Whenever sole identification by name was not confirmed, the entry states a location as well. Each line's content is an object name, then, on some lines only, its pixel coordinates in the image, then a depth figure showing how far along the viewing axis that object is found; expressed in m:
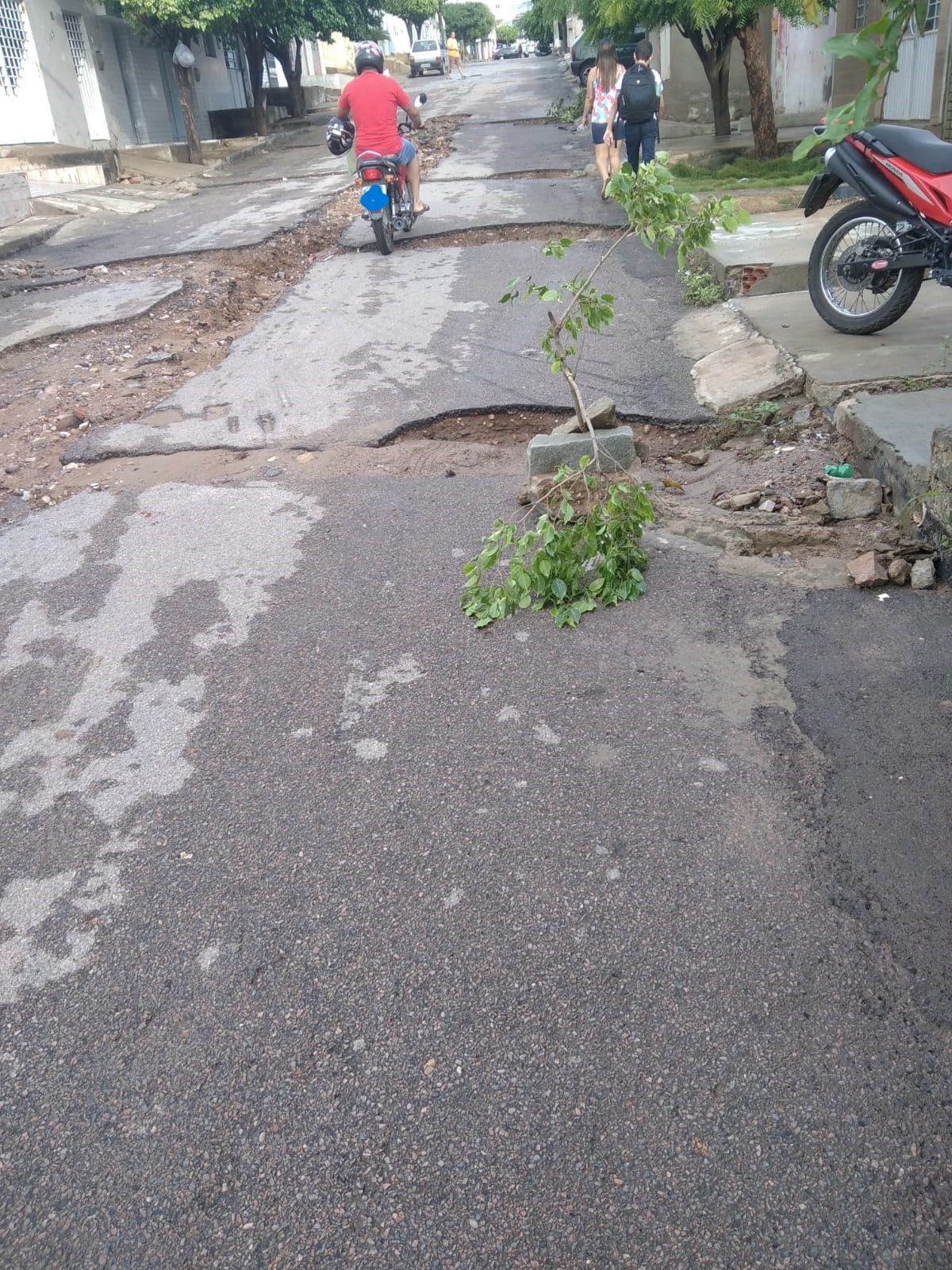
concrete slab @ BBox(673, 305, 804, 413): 5.84
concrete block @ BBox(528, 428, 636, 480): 4.68
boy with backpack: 11.13
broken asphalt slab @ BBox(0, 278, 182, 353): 8.79
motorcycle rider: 10.43
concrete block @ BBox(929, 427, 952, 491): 3.88
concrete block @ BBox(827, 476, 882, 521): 4.40
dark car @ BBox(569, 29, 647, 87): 29.56
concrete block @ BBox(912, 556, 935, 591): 3.83
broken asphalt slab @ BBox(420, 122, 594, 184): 15.77
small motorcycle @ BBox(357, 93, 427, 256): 10.10
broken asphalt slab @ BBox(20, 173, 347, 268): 11.66
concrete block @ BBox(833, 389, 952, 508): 4.24
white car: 57.06
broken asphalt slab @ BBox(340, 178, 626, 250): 11.16
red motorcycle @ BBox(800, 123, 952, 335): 5.38
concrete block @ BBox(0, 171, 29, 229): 13.82
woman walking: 11.85
